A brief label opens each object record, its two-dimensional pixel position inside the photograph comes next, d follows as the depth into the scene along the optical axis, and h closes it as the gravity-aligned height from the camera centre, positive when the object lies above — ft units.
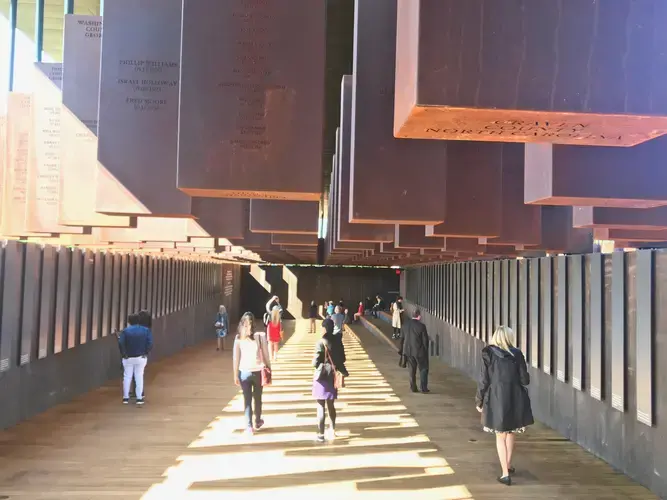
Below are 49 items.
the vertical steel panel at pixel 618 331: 17.11 -1.57
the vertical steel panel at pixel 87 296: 28.14 -1.33
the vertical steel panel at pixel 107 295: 31.27 -1.36
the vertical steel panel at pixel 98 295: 29.78 -1.33
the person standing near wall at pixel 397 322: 60.54 -5.08
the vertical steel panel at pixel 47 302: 23.59 -1.43
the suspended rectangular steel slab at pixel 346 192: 12.34 +2.16
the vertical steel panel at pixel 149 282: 40.55 -0.67
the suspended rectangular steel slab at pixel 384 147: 8.73 +2.20
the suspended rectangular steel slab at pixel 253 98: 7.09 +2.41
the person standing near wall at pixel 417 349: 30.31 -4.05
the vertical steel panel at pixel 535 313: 24.50 -1.49
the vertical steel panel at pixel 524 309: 25.99 -1.37
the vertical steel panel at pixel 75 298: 26.68 -1.38
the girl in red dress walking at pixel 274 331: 42.57 -4.48
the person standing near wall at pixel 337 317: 43.14 -3.35
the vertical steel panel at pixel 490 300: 32.29 -1.18
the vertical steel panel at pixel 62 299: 25.26 -1.33
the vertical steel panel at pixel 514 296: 27.68 -0.78
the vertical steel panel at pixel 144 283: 39.09 -0.73
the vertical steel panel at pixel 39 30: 23.21 +10.94
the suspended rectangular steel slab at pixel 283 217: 15.06 +1.69
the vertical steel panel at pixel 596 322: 18.57 -1.40
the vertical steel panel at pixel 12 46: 27.84 +12.09
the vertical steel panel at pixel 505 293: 29.17 -0.68
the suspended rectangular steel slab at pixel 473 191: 11.85 +2.13
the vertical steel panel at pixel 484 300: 33.96 -1.25
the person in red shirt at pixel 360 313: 88.91 -6.07
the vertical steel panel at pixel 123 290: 34.24 -1.13
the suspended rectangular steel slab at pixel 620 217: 12.19 +1.61
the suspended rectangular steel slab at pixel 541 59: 4.33 +1.85
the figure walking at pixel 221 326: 51.03 -4.98
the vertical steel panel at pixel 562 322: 21.54 -1.64
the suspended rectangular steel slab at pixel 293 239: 20.76 +1.55
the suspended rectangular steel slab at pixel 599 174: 8.25 +1.76
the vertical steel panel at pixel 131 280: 35.78 -0.49
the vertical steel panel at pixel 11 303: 20.44 -1.31
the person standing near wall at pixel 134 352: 26.40 -3.98
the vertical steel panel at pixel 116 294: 32.78 -1.34
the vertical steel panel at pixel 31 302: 22.03 -1.36
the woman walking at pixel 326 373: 20.20 -3.72
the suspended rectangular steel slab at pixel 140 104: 8.71 +2.84
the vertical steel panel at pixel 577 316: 20.15 -1.31
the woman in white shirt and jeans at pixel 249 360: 20.49 -3.32
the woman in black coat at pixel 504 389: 15.42 -3.21
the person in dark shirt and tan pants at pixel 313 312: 66.54 -4.47
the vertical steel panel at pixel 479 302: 35.17 -1.47
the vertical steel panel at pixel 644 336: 15.46 -1.57
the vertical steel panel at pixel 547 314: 23.02 -1.42
